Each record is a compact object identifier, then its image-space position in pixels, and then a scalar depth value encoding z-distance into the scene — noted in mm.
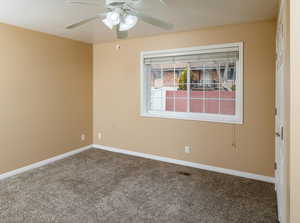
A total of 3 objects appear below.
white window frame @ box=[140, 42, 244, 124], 3205
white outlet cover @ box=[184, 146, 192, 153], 3705
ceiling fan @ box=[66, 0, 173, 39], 1889
